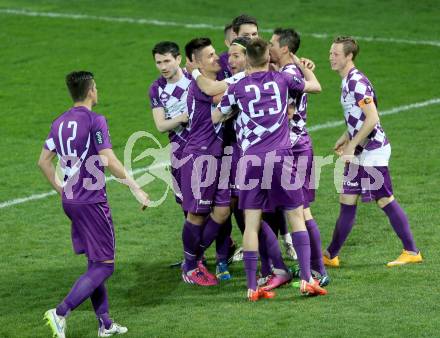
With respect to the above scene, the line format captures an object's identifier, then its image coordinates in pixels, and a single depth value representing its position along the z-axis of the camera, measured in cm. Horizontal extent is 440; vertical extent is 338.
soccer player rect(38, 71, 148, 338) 884
